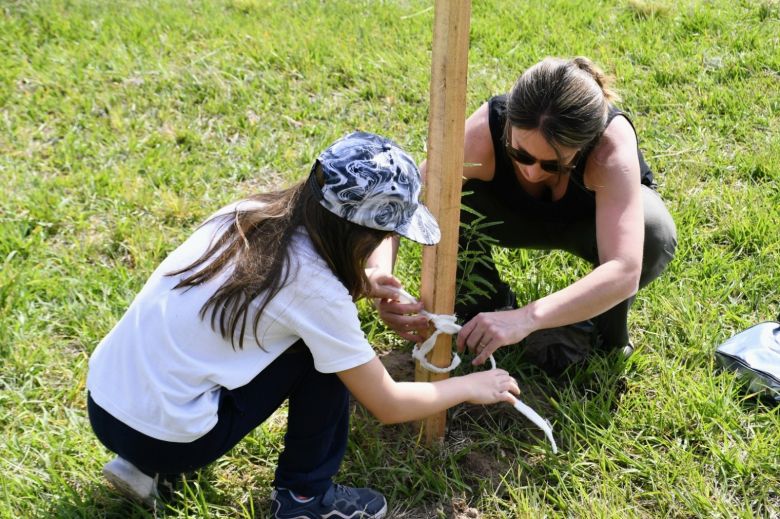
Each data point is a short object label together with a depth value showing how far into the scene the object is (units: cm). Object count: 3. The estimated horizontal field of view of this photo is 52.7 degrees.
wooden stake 174
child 175
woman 213
